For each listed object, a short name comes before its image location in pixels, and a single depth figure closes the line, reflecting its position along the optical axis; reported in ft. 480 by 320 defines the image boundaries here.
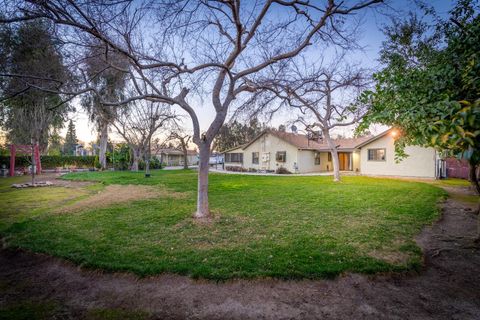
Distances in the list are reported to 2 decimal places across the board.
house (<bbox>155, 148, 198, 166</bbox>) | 177.88
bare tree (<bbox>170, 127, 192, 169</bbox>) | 100.27
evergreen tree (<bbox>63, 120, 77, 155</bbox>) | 232.94
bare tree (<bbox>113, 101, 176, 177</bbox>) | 73.61
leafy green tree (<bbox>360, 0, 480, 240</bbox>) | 7.44
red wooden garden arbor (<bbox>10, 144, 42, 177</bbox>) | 65.77
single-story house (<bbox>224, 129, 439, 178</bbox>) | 63.14
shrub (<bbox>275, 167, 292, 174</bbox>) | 83.74
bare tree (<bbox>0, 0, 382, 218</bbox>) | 14.26
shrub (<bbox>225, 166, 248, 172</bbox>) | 95.52
